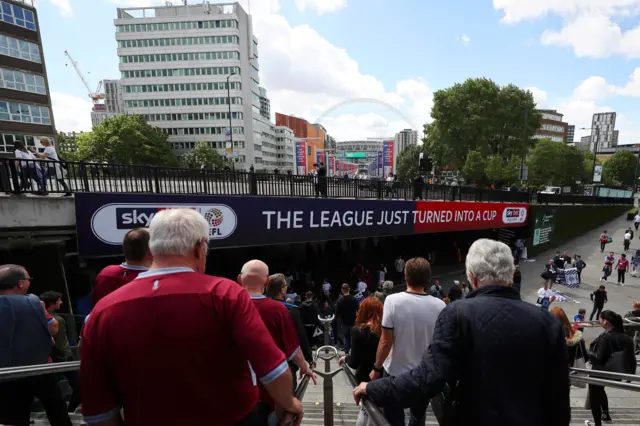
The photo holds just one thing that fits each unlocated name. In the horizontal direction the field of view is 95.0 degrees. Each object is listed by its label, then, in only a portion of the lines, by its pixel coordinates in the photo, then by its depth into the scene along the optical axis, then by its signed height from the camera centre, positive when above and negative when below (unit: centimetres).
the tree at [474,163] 3194 +70
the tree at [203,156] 5459 +343
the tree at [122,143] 4638 +524
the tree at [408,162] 7175 +226
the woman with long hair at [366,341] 318 -183
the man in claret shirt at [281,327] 241 -126
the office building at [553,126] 8650 +1268
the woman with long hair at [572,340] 469 -284
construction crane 16668 +4497
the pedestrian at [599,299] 1095 -489
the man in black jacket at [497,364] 145 -99
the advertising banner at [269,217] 719 -151
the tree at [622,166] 7244 +23
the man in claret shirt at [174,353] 125 -78
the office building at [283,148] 10350 +884
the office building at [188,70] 6388 +2308
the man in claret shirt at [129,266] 269 -84
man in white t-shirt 261 -139
